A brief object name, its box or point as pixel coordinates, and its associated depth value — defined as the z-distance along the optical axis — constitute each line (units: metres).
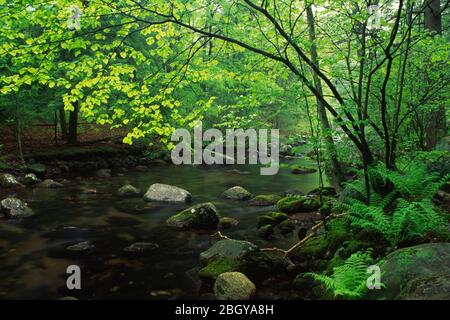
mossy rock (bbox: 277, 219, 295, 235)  9.34
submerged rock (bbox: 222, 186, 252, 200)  13.33
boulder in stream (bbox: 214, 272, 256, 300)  5.92
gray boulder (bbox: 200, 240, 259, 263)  6.99
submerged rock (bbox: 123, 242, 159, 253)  8.21
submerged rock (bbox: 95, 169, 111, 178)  17.29
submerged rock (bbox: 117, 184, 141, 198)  13.52
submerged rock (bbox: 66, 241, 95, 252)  8.11
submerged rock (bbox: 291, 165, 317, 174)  19.84
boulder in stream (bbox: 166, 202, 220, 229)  9.84
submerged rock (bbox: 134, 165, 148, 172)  19.61
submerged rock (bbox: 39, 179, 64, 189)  14.44
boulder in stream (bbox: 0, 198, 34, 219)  10.30
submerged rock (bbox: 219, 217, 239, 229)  10.05
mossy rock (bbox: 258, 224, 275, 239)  9.14
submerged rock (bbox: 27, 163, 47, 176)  15.74
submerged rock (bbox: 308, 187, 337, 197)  12.77
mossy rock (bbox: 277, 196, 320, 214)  10.91
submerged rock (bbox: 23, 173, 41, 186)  14.57
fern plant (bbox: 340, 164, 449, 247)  5.71
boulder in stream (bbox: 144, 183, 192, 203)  12.62
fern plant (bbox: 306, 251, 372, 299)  4.58
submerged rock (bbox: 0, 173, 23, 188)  13.75
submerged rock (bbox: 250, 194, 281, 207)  12.42
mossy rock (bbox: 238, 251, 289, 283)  6.71
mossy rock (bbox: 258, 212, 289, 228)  9.90
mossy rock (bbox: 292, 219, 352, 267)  7.19
